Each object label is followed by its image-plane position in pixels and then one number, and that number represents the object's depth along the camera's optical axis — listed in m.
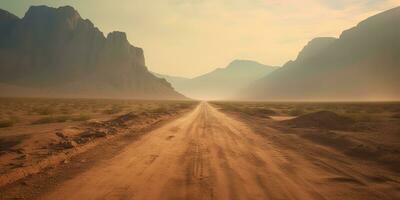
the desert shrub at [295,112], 33.73
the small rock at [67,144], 10.27
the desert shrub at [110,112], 31.51
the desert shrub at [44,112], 27.58
